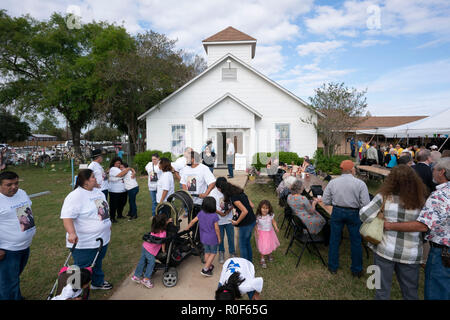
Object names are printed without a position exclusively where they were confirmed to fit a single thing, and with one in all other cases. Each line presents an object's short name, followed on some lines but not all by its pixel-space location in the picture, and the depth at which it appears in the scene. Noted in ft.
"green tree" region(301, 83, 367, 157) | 47.67
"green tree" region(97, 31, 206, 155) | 51.90
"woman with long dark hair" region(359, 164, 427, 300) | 8.75
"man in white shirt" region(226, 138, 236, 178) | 40.30
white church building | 50.39
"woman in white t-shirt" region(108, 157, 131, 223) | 21.57
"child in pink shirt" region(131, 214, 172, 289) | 12.57
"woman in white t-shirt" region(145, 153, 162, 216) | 21.90
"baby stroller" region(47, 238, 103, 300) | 8.67
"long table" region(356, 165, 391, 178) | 31.00
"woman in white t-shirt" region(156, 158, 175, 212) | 18.08
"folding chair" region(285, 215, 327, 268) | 14.94
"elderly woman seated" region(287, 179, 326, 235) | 15.33
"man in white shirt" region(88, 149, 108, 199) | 18.86
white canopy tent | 40.32
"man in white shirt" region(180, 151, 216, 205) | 17.39
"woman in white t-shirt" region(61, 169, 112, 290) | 10.38
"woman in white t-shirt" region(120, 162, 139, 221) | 22.45
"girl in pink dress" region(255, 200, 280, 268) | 14.85
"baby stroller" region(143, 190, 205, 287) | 12.67
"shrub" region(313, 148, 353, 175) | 43.86
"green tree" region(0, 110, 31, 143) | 117.60
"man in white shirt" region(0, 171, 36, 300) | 9.98
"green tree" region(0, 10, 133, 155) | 63.72
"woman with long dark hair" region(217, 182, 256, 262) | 13.35
